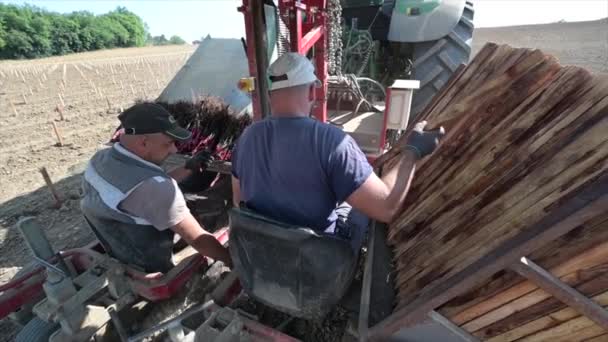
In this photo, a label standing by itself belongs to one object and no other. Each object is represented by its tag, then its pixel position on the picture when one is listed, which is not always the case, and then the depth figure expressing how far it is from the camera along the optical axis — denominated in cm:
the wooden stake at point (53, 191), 372
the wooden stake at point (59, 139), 625
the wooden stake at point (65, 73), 1533
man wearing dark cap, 159
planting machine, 134
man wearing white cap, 133
